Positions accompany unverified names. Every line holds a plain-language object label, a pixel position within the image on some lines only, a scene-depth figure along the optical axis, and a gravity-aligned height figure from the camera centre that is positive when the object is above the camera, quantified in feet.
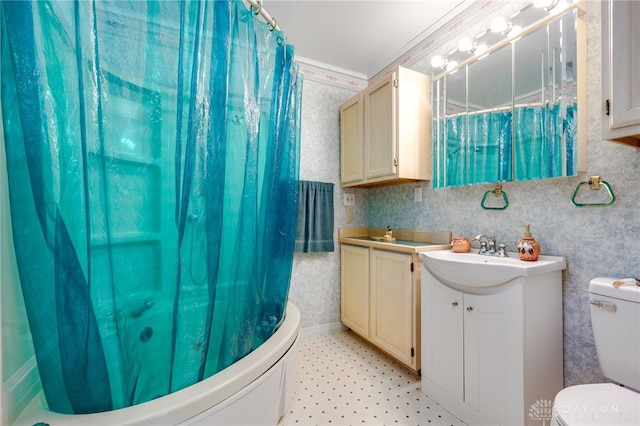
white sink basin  4.01 -0.86
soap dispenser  4.55 -0.57
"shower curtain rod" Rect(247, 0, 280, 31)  3.86 +2.96
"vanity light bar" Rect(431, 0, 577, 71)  4.56 +3.57
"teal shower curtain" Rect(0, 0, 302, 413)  2.35 +0.27
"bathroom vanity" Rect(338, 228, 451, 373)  5.93 -1.87
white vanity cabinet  3.94 -2.18
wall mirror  4.33 +2.10
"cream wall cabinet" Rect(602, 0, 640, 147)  3.10 +1.70
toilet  2.86 -1.90
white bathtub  2.55 -2.01
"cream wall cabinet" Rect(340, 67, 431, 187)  6.63 +2.16
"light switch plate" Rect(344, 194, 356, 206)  9.00 +0.47
